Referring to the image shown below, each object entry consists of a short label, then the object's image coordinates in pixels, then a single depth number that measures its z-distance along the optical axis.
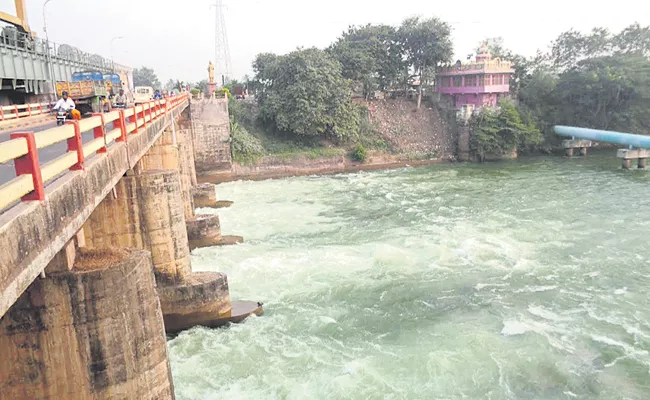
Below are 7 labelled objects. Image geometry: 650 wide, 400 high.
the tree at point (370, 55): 48.09
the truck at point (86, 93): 23.44
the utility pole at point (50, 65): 26.68
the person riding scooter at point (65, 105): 15.86
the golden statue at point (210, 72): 48.03
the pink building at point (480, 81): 49.09
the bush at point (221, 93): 41.93
